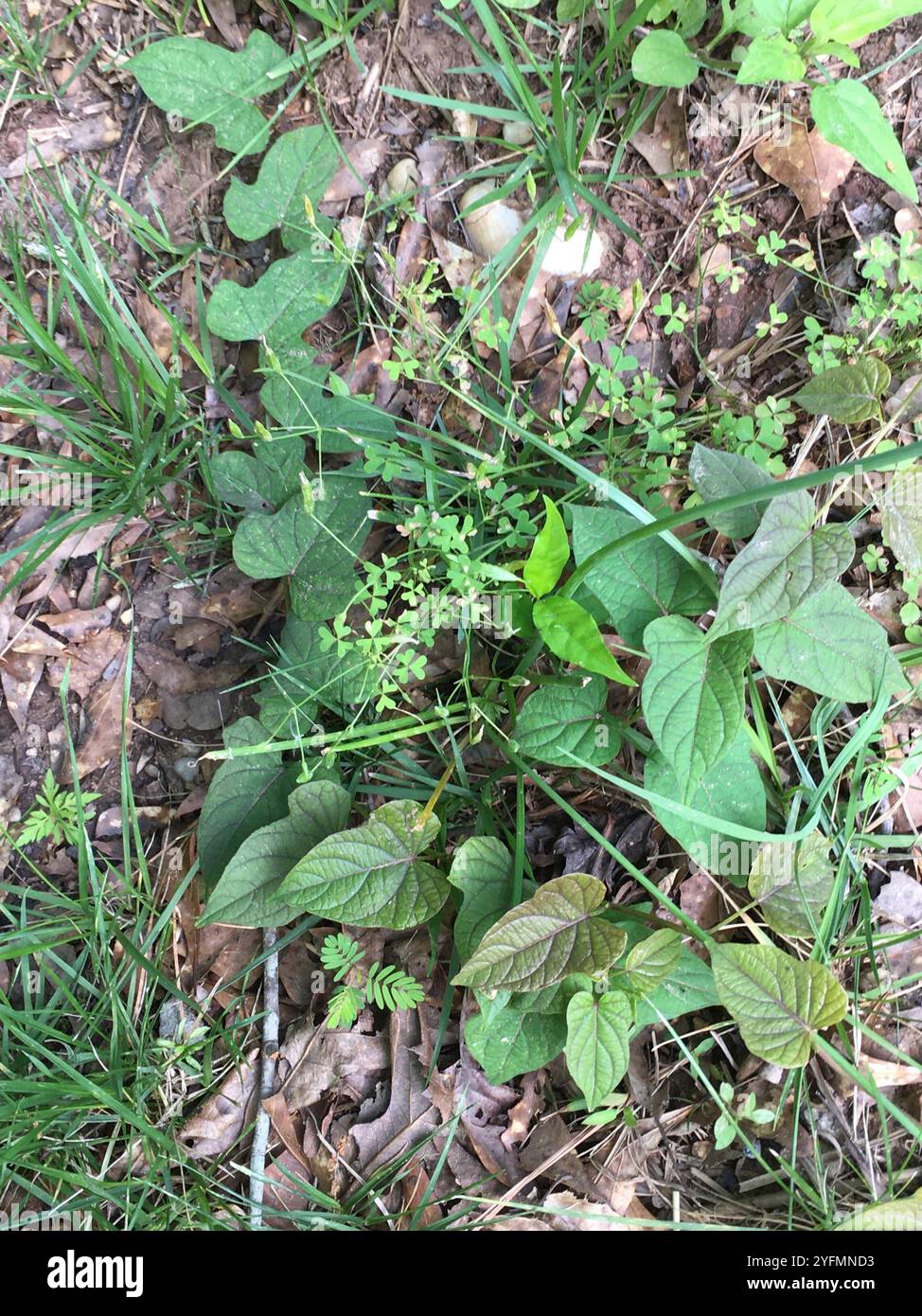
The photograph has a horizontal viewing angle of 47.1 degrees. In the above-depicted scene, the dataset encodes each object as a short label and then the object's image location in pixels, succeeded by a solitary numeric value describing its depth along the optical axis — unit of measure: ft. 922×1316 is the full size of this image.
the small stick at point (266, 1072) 1.45
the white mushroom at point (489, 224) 1.57
